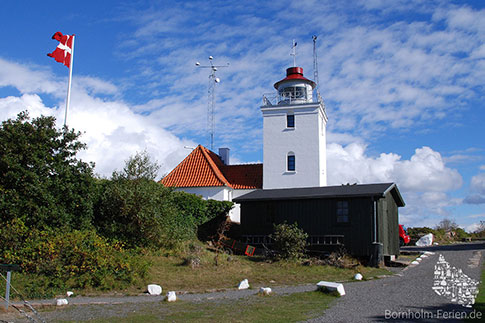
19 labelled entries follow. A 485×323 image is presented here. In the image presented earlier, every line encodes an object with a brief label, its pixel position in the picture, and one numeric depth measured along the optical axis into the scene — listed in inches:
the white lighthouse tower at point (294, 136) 1181.1
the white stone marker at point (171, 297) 434.5
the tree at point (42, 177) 561.9
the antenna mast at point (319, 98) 1207.4
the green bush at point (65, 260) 499.8
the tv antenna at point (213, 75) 1325.7
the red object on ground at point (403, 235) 1242.0
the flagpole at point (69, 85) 694.8
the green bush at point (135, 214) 654.5
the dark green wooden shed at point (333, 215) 745.6
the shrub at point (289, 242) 720.3
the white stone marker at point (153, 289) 480.1
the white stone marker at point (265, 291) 467.1
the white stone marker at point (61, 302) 411.1
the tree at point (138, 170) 718.5
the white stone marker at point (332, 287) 461.3
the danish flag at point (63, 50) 737.0
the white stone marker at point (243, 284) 511.2
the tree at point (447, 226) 1733.5
